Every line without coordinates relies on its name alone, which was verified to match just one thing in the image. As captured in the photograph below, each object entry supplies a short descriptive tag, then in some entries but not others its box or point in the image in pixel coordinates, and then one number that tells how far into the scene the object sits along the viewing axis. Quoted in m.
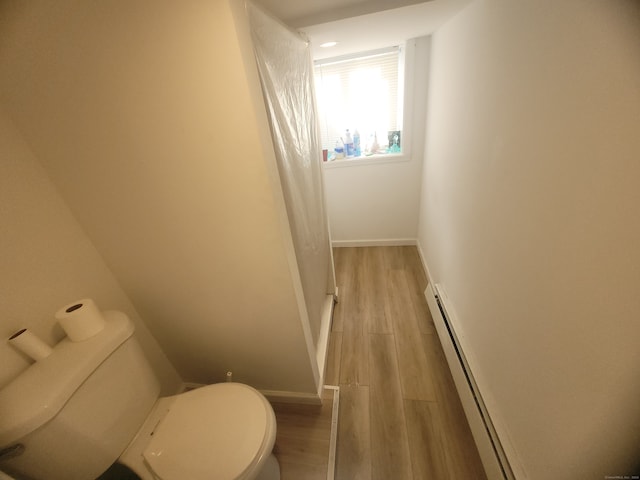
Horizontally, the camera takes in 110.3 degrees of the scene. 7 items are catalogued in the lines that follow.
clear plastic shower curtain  0.75
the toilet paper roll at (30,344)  0.69
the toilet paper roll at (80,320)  0.74
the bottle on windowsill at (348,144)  2.19
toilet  0.62
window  1.93
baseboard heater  0.82
